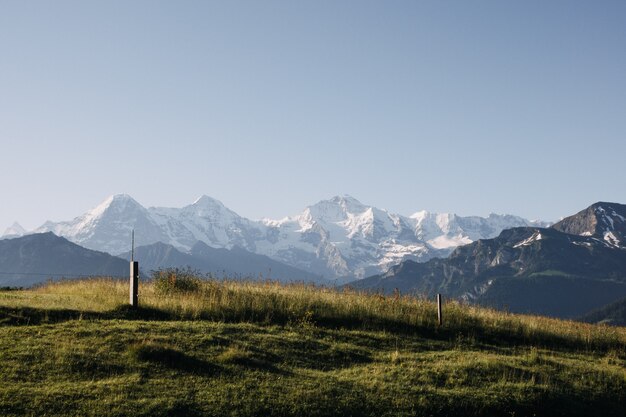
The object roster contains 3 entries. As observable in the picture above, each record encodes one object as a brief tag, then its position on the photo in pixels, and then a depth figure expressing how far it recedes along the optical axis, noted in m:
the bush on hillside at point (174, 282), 31.56
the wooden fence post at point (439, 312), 30.99
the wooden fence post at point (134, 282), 27.08
